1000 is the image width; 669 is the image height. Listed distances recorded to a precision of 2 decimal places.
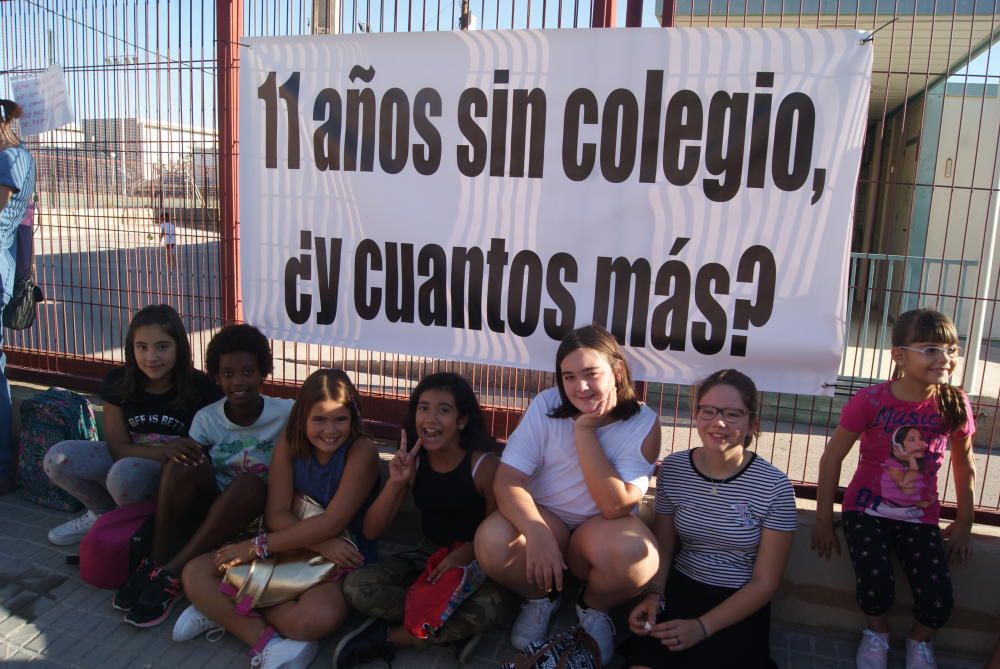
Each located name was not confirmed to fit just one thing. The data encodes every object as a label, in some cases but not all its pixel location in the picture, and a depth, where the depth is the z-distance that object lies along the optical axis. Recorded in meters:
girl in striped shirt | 2.42
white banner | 2.94
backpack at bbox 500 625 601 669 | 2.41
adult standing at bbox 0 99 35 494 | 3.68
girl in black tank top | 2.70
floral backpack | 3.78
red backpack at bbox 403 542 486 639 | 2.54
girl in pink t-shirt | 2.60
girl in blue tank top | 2.63
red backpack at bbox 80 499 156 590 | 2.99
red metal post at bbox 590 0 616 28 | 3.12
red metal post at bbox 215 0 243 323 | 3.70
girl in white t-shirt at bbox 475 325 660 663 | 2.54
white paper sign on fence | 4.54
